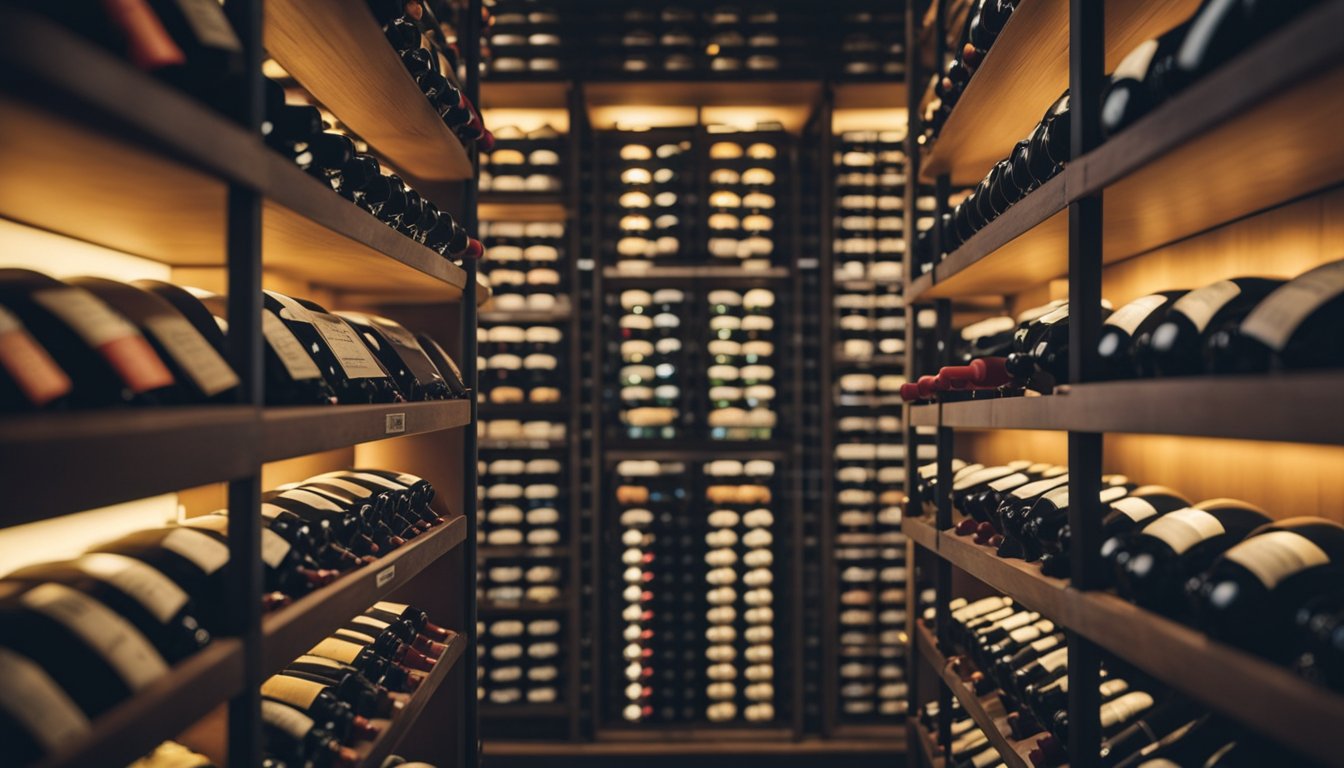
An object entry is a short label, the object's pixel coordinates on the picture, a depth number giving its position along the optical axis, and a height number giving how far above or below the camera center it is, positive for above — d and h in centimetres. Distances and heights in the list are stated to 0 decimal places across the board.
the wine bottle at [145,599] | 87 -24
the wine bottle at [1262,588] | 83 -22
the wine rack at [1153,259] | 73 +26
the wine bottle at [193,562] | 98 -23
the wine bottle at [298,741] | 117 -55
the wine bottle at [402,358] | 165 +6
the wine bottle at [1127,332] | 111 +8
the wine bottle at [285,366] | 112 +3
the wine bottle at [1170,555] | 101 -23
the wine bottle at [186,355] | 91 +4
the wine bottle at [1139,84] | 98 +40
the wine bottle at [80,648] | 76 -26
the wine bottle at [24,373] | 68 +1
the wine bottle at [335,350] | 129 +6
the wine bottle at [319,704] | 126 -53
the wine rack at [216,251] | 65 +24
